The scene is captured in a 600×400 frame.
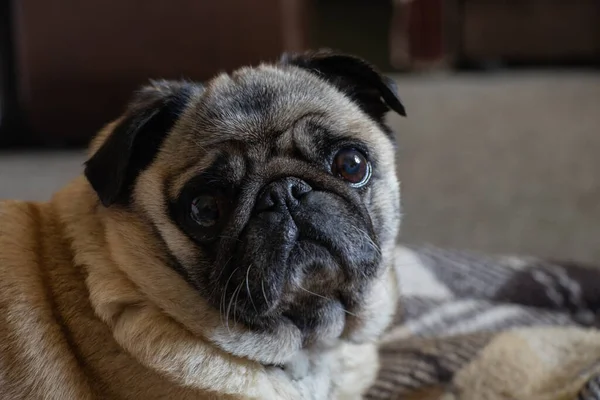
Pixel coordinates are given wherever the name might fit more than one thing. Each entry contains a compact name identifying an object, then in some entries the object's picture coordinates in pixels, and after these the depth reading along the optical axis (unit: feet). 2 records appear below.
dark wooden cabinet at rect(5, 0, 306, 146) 3.61
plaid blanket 2.07
